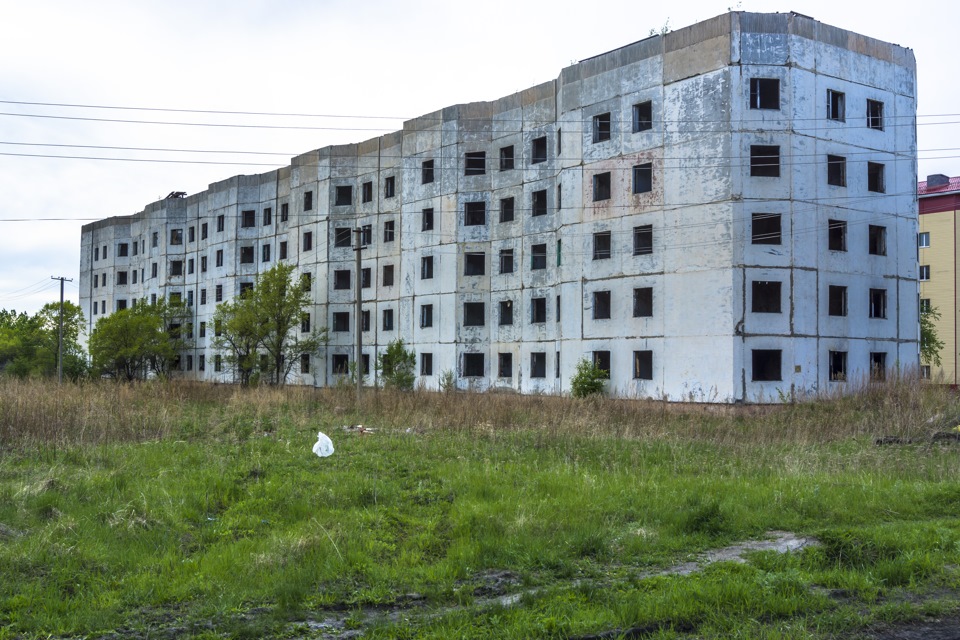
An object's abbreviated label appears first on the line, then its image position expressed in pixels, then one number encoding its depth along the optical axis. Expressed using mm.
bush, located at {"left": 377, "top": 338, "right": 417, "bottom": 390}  45625
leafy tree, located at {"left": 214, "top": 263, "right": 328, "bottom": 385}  51438
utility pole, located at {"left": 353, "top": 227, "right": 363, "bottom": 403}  33162
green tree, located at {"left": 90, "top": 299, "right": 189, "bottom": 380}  58188
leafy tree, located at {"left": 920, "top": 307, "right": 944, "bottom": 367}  49469
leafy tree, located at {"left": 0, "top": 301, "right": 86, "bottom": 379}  64188
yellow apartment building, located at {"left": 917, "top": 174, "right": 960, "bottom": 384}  58906
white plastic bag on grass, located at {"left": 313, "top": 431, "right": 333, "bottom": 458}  13797
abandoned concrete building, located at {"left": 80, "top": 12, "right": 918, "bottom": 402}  32344
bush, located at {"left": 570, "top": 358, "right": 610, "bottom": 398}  35250
